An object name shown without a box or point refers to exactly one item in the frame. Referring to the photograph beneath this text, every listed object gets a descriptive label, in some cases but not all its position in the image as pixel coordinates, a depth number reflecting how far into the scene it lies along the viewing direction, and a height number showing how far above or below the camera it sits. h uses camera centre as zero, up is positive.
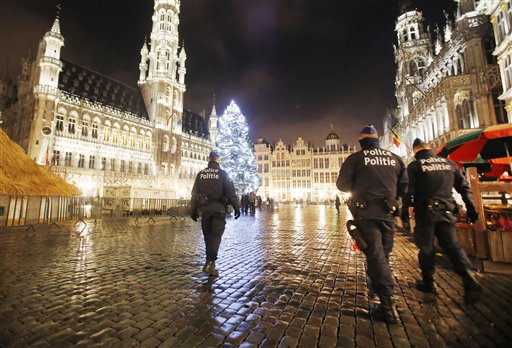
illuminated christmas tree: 26.89 +5.39
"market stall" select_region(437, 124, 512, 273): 4.29 -0.56
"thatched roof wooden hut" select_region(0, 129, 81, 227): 10.44 +0.44
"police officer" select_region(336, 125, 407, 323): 2.80 +0.00
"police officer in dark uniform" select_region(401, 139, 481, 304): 3.47 -0.13
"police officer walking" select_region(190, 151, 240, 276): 4.48 -0.06
